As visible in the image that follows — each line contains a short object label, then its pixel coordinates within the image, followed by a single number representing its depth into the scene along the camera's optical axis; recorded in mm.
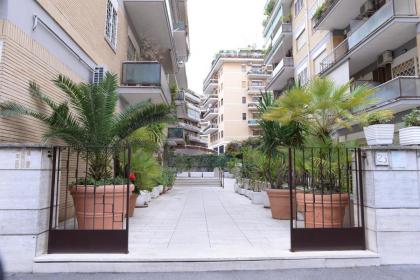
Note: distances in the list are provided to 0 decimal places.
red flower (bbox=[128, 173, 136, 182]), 9167
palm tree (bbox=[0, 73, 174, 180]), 6699
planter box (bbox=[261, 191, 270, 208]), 11727
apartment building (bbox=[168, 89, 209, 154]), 27562
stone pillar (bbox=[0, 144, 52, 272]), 5129
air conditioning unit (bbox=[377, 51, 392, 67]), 17797
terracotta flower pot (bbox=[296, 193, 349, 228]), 6523
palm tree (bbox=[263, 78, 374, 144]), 7551
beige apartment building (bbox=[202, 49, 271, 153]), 62344
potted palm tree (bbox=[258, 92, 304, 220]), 9086
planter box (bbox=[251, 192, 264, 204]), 12910
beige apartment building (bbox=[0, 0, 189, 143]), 6102
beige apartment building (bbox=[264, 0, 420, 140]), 15195
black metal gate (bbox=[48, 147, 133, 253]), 5492
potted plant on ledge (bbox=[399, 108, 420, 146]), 5777
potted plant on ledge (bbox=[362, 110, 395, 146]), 5820
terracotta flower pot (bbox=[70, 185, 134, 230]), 6582
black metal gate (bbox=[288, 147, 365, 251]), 5684
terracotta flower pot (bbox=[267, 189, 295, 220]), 9000
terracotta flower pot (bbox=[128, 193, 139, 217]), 9397
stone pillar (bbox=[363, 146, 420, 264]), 5551
